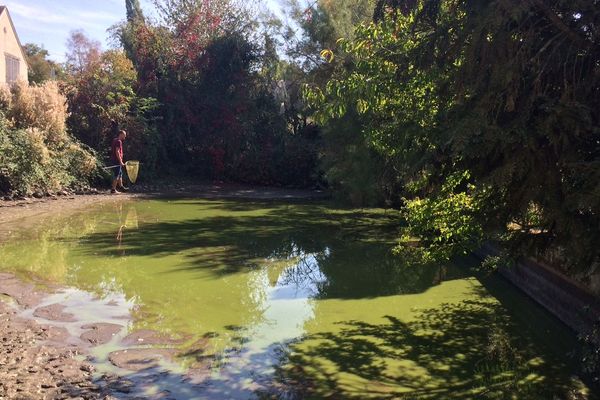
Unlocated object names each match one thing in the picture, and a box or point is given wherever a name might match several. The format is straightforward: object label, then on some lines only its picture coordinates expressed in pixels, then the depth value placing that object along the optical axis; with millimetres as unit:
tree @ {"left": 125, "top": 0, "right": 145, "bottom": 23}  40944
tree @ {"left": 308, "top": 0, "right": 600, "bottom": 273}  3529
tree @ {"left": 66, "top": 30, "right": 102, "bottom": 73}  44659
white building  29844
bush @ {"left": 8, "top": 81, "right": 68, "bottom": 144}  18250
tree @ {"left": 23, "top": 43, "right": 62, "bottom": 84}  39656
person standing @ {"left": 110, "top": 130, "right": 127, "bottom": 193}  18844
